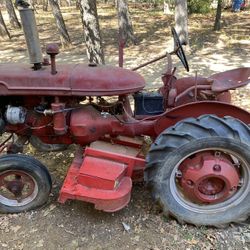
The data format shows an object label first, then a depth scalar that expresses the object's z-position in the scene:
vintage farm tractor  2.09
